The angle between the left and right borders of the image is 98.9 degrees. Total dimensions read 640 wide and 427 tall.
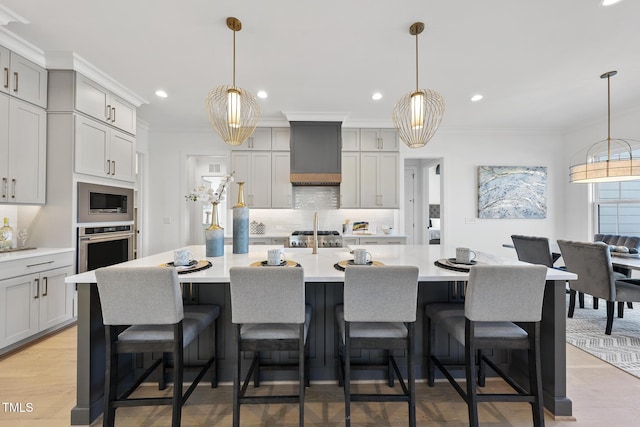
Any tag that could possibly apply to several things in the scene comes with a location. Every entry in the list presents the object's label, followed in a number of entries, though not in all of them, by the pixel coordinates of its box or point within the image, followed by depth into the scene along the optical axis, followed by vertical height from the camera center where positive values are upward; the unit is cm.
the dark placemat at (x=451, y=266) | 164 -31
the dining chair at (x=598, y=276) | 265 -59
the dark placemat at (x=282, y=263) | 175 -31
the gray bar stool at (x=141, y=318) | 138 -53
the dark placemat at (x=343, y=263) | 170 -31
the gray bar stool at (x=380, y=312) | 140 -50
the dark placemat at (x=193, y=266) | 160 -32
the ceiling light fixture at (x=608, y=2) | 195 +154
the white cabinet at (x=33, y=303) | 229 -82
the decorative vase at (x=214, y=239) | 211 -19
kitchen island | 157 -60
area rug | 232 -118
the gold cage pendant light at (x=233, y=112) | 202 +80
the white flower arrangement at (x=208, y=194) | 210 +16
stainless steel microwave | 292 +13
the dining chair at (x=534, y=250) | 303 -39
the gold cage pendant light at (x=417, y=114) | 202 +79
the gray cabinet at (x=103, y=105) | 287 +127
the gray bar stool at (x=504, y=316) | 143 -53
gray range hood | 436 +103
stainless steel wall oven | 289 -36
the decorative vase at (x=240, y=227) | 218 -10
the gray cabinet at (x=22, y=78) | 242 +127
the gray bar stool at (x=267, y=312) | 139 -50
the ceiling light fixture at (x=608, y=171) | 268 +48
